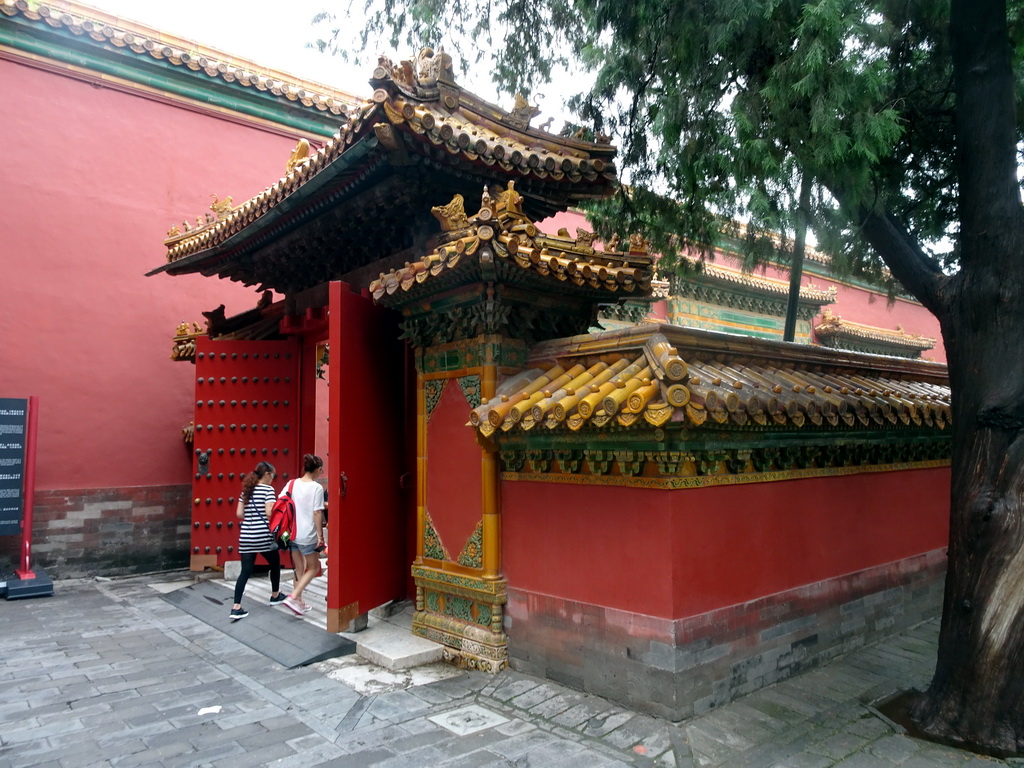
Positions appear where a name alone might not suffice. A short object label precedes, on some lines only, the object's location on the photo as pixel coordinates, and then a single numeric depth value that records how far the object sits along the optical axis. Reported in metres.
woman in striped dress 6.93
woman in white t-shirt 6.76
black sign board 8.20
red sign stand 8.17
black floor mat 5.67
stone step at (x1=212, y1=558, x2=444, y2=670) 5.36
